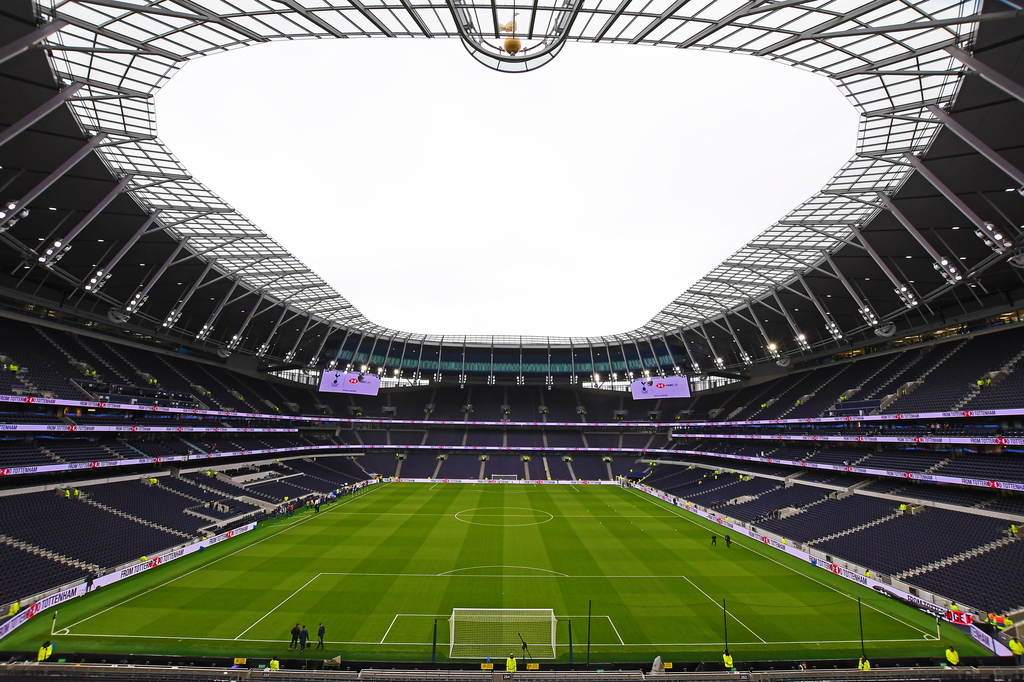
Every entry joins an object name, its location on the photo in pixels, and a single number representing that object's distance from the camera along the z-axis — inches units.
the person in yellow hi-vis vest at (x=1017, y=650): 601.6
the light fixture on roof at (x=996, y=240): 872.9
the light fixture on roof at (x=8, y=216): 826.8
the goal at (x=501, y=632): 633.6
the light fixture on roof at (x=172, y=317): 1508.4
